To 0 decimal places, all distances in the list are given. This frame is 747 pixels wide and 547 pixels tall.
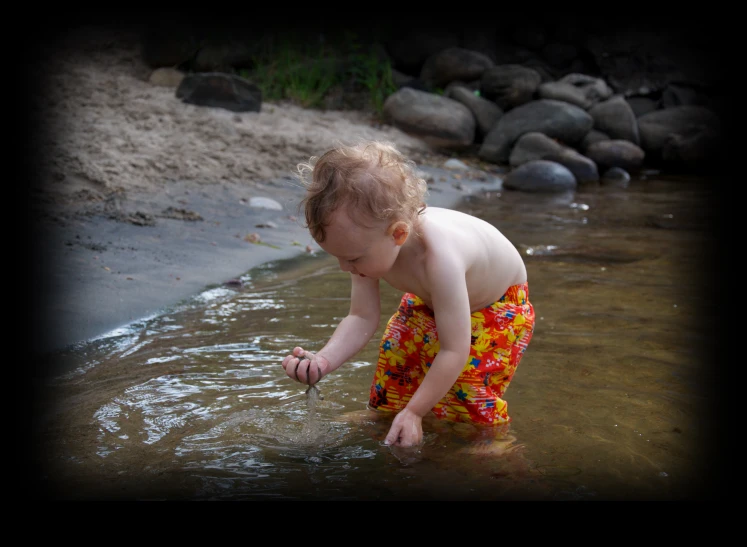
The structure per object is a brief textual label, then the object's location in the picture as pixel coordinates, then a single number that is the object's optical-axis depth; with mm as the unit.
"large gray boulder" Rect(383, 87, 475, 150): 10438
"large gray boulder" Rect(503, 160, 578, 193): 9281
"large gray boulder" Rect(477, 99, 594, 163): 10641
